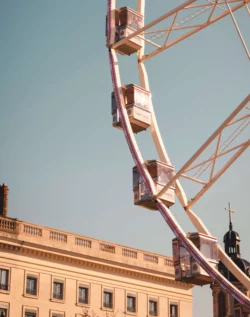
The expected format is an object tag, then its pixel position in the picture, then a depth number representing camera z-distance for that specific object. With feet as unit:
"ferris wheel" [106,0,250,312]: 119.75
